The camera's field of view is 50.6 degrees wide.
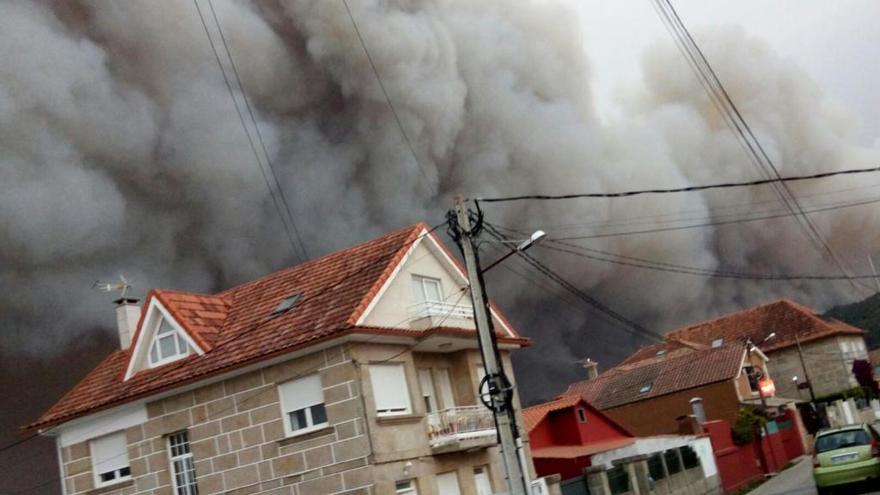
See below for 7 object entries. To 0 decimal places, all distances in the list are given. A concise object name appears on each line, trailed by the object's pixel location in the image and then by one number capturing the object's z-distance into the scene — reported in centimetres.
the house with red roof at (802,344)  7000
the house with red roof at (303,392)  2138
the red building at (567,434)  3431
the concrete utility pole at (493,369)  1573
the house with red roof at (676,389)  5072
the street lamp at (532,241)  1695
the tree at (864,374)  7106
